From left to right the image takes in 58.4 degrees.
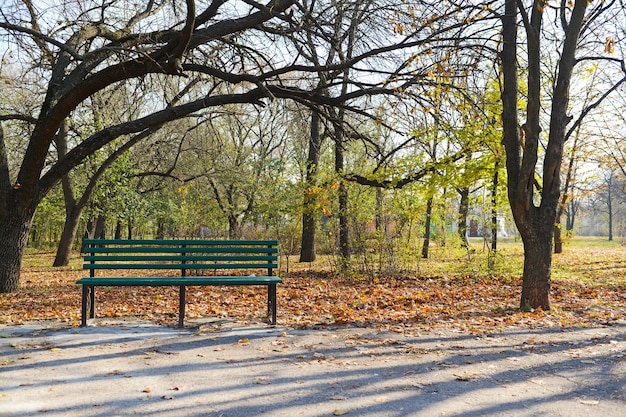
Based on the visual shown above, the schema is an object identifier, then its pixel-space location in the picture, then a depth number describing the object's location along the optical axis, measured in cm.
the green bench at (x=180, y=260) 597
